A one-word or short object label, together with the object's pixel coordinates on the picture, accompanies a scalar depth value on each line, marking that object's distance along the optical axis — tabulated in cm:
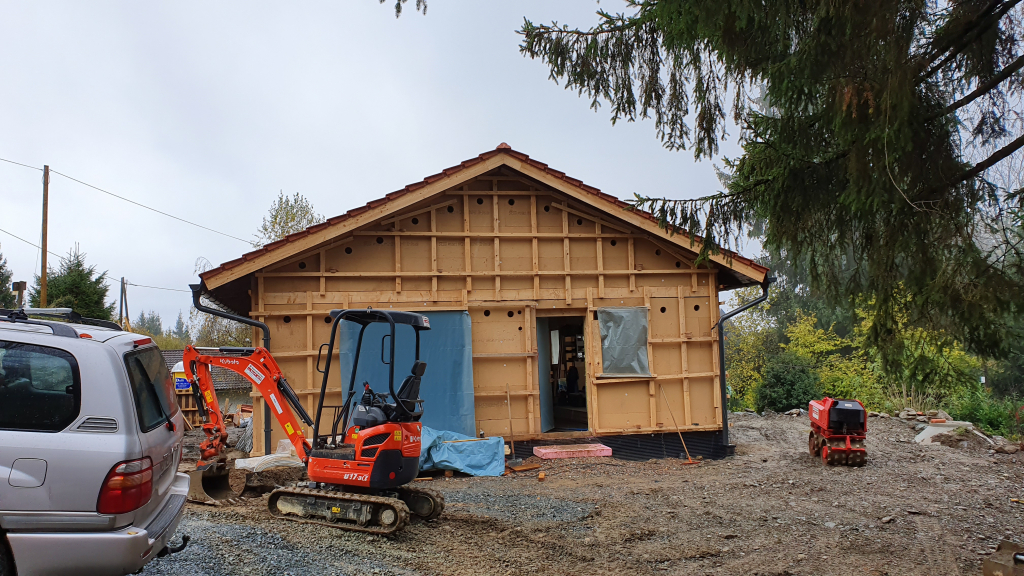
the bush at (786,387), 1995
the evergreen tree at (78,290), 2444
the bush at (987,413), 1652
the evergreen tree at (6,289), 3050
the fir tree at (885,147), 462
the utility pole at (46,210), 2039
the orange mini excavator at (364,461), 655
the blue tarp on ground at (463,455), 1041
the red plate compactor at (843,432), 1080
